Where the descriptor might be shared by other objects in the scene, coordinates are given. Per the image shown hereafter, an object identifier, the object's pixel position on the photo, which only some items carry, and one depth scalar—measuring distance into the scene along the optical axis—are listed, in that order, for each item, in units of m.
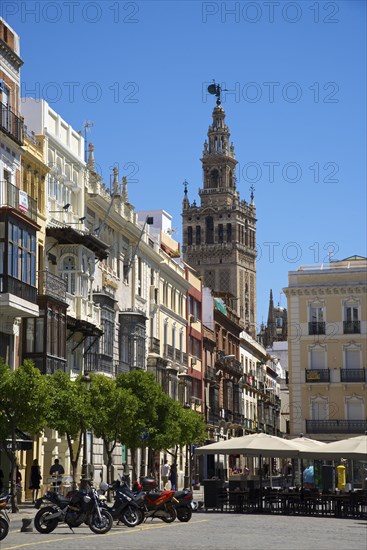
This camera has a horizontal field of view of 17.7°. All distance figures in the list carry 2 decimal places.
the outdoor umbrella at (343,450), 36.78
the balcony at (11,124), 42.44
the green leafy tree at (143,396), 49.38
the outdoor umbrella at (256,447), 39.47
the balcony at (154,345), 65.56
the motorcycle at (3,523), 23.97
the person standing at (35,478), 40.66
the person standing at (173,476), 58.34
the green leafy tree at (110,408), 44.56
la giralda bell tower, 192.62
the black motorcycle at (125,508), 28.88
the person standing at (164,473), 59.42
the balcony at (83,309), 49.65
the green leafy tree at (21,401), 34.88
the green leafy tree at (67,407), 38.81
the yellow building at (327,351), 75.12
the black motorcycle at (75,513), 26.70
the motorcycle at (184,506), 31.55
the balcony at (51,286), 45.38
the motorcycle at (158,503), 30.48
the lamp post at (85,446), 39.84
